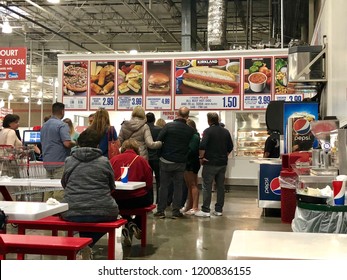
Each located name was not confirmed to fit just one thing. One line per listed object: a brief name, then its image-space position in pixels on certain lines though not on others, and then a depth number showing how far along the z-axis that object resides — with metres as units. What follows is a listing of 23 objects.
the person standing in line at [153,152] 7.41
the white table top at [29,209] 2.74
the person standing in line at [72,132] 7.46
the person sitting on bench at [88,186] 3.79
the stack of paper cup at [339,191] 2.68
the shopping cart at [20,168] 4.37
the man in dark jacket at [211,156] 6.89
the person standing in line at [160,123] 8.11
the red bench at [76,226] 3.84
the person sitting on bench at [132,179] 4.79
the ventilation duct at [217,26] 10.03
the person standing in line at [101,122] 5.42
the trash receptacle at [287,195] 5.75
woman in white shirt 6.66
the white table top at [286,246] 1.63
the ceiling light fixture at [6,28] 11.15
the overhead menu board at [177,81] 8.48
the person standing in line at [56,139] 5.73
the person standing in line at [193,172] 7.04
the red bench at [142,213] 4.79
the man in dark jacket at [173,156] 6.47
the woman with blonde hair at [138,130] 6.21
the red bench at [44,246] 2.90
